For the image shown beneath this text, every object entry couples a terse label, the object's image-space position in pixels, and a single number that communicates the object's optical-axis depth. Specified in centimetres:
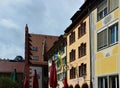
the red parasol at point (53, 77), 1651
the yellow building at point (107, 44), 1276
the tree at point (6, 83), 2473
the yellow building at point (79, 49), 1793
